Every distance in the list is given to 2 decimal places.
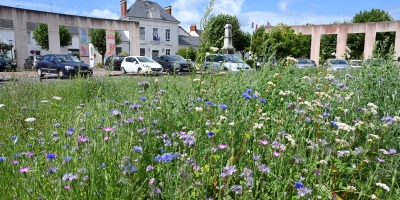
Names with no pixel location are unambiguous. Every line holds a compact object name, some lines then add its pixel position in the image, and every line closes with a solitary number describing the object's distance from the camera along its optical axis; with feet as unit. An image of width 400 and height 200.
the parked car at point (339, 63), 61.79
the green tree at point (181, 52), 132.65
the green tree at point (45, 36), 133.39
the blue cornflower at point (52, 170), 4.91
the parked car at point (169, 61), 68.67
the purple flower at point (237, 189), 4.73
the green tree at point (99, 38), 138.10
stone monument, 80.33
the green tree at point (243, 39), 178.91
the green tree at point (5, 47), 120.78
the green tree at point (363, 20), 131.74
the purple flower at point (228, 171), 4.77
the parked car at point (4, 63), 65.46
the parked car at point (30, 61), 77.32
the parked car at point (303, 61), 72.20
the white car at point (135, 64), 66.80
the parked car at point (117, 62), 80.87
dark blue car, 54.19
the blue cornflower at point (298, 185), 4.74
